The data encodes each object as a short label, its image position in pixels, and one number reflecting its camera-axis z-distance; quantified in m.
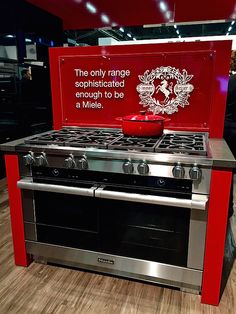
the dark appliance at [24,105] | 4.04
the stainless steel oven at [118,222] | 1.54
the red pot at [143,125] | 1.81
